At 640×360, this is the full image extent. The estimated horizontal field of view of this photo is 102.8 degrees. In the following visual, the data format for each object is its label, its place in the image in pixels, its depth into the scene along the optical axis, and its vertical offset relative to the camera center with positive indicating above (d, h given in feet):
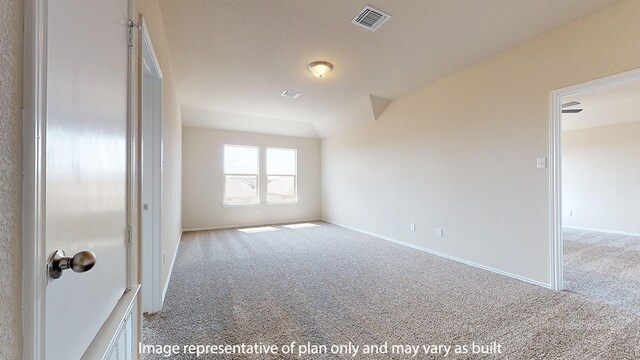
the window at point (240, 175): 20.30 +0.39
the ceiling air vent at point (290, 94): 14.34 +4.93
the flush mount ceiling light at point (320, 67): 10.78 +4.82
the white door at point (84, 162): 2.09 +0.18
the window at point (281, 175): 21.79 +0.41
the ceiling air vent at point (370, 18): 7.73 +5.09
